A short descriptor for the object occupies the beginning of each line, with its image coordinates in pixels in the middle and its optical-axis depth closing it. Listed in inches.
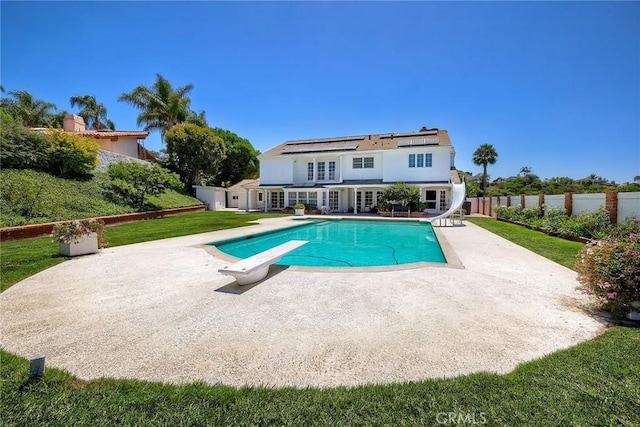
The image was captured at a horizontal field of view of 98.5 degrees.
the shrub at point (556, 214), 551.8
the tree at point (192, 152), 1129.4
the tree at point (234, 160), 1539.1
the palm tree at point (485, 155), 1726.1
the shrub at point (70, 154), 654.5
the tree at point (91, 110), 1587.1
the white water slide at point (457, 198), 714.6
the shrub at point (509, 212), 757.6
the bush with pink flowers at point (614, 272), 152.2
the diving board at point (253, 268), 209.2
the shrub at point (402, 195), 919.0
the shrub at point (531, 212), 673.6
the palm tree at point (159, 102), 1301.7
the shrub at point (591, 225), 435.2
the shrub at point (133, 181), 765.9
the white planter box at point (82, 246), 316.5
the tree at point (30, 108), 1155.3
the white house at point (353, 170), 1012.5
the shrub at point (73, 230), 313.7
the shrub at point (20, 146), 566.3
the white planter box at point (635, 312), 153.0
